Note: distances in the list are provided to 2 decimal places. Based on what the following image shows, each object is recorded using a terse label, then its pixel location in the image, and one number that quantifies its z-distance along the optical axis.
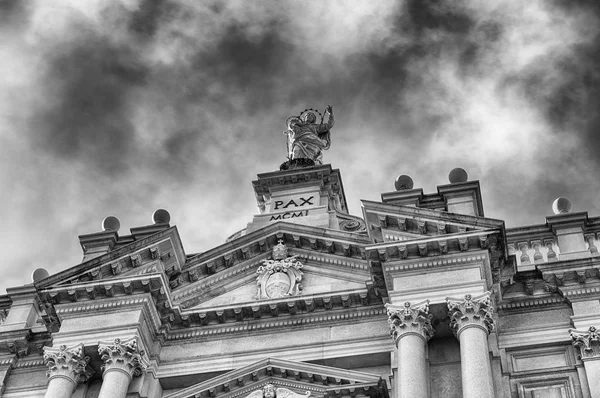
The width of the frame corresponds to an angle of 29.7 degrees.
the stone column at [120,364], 24.28
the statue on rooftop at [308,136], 32.12
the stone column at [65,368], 24.66
